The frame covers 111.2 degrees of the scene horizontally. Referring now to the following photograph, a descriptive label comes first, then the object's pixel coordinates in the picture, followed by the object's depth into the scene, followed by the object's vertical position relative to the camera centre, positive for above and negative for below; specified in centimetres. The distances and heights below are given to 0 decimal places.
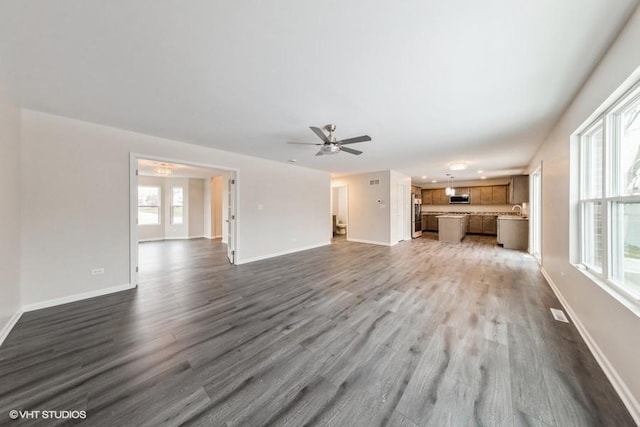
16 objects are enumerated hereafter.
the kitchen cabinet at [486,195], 923 +82
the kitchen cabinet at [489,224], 909 -41
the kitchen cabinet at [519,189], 692 +83
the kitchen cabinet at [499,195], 891 +81
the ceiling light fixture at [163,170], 654 +133
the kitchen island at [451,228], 771 -51
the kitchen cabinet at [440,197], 1041 +82
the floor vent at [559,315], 245 -117
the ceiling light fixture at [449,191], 944 +103
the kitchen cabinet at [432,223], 1050 -43
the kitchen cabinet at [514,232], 652 -54
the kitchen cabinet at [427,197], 1087 +85
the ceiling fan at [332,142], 306 +102
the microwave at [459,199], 978 +70
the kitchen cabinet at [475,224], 953 -43
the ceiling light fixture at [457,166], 575 +130
